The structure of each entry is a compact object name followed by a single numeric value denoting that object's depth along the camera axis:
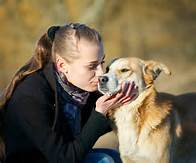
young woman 6.88
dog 7.71
